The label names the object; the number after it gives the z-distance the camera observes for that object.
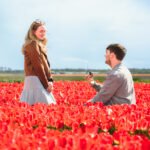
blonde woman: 9.34
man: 8.44
